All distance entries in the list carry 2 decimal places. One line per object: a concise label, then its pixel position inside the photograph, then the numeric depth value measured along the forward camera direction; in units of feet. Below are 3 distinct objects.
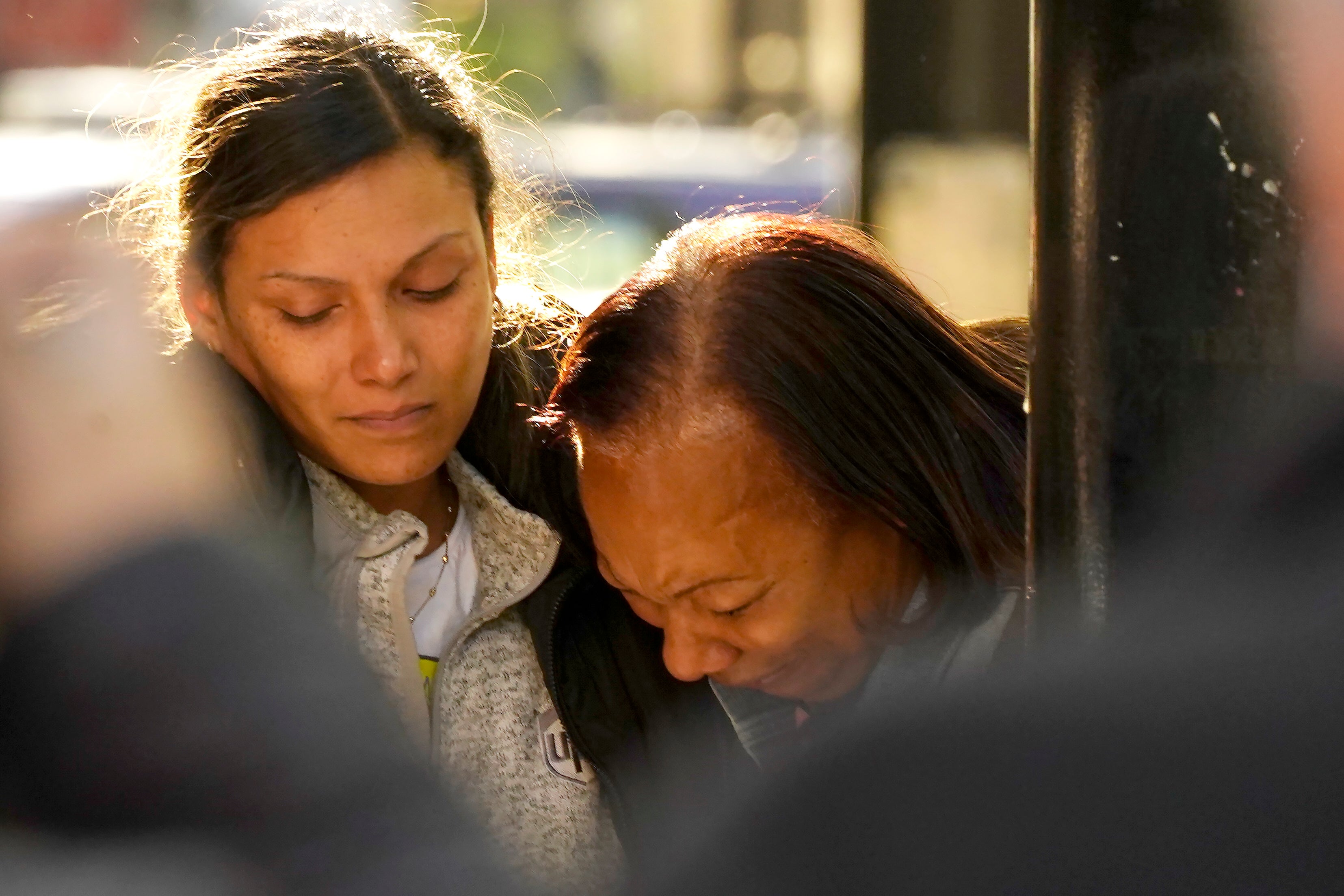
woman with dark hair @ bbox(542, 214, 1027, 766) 13.29
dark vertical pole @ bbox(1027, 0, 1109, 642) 9.89
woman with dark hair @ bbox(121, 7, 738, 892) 13.53
